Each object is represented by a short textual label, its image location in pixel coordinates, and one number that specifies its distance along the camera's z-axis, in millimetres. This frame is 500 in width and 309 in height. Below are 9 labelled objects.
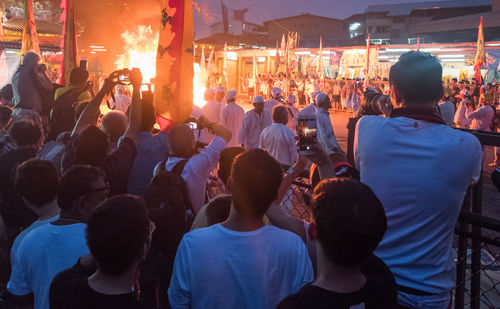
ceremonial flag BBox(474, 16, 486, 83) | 16609
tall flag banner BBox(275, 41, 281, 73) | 26238
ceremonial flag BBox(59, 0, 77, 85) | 6281
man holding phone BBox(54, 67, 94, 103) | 5547
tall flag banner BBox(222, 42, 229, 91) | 20489
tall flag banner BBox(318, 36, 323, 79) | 24828
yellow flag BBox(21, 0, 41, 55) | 7016
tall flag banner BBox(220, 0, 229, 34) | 34075
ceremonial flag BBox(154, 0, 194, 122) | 4328
